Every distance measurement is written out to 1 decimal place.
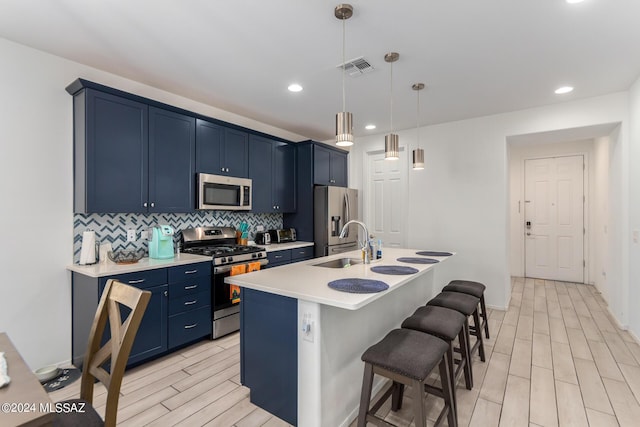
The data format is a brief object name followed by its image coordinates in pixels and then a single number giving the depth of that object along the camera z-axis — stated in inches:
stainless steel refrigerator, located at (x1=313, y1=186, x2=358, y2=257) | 180.2
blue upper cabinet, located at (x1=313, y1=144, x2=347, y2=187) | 186.8
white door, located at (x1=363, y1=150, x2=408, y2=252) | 198.7
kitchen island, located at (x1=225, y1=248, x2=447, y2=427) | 68.6
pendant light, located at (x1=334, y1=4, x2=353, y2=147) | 80.1
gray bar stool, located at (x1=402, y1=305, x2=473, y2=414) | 75.2
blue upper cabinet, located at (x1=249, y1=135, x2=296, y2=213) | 163.3
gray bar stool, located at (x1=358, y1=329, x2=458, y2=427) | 58.0
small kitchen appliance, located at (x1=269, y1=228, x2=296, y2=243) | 179.9
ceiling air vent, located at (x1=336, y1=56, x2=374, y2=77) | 106.3
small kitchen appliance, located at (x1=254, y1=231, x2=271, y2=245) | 173.3
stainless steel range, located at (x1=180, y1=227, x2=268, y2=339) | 125.4
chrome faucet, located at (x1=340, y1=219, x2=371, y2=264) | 107.8
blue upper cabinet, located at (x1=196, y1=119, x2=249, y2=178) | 136.9
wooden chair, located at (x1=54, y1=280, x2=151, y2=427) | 45.9
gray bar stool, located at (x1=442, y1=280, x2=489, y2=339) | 112.4
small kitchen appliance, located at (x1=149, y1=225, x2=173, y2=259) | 120.2
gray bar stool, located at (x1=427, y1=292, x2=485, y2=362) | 95.4
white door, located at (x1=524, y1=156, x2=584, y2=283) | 218.4
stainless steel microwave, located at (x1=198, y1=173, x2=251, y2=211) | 135.8
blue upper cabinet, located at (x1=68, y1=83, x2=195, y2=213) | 102.8
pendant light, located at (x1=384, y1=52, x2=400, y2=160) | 105.4
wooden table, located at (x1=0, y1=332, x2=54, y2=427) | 31.1
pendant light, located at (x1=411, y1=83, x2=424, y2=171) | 125.2
